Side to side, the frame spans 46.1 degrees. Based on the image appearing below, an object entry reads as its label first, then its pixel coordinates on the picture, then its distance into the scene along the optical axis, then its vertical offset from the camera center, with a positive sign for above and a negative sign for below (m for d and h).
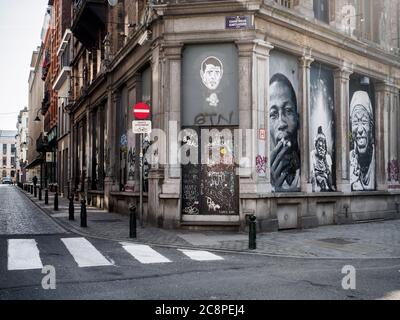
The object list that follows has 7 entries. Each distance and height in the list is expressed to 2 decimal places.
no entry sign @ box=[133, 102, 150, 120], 13.84 +1.84
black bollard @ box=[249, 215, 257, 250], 10.44 -1.40
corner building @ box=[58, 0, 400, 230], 13.91 +2.12
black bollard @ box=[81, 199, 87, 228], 14.38 -1.30
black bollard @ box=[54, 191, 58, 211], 21.04 -1.33
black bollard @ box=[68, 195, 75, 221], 16.47 -1.31
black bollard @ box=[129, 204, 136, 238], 12.17 -1.41
